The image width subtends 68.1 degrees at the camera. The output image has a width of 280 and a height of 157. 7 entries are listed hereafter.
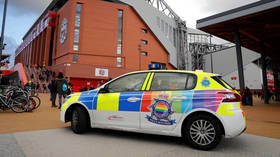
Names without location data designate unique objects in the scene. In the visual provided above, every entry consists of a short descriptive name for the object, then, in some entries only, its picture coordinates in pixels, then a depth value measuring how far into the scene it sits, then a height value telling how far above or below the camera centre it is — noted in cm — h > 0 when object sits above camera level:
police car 383 -34
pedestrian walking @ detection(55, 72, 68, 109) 989 +23
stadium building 3156 +881
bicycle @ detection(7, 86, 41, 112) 820 -15
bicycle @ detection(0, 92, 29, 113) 790 -51
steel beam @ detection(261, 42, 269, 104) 1672 +116
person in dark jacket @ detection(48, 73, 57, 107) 1038 -1
